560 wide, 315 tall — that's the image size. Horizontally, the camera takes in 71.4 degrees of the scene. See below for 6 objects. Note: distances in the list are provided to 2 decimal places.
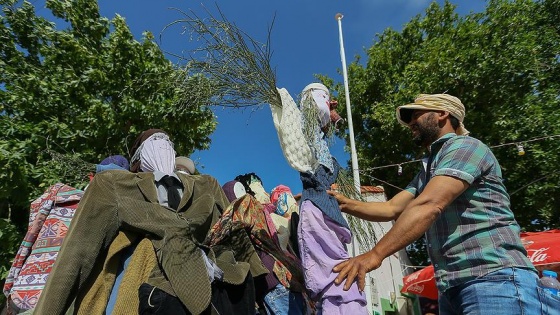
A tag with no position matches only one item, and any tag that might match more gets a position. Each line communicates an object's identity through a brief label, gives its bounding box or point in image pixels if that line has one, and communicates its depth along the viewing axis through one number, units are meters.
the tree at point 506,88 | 9.48
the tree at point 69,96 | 5.71
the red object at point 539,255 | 6.04
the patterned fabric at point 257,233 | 2.26
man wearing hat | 1.68
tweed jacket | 1.82
